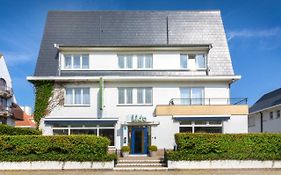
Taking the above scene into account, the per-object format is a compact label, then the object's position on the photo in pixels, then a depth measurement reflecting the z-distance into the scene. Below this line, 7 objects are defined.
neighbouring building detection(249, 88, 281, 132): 27.23
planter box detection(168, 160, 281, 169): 14.65
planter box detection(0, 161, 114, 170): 14.53
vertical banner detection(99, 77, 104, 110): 18.89
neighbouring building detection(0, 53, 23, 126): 29.53
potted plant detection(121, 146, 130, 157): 17.80
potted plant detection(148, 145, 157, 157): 17.85
